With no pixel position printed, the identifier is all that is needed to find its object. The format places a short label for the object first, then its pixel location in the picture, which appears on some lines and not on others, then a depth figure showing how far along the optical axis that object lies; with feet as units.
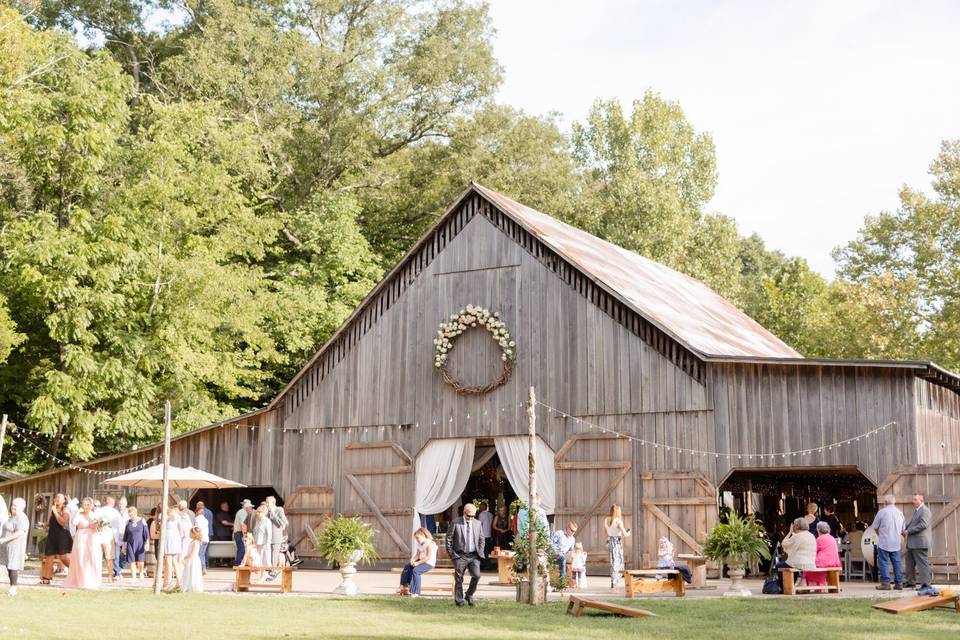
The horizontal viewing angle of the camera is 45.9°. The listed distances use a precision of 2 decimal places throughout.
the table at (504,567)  65.57
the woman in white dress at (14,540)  58.08
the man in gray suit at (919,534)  55.57
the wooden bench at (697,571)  63.20
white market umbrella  73.41
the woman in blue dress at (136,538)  71.31
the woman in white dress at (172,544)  62.13
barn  67.67
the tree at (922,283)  125.49
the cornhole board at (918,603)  45.70
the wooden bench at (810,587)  55.36
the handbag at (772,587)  56.95
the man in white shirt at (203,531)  67.13
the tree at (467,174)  138.10
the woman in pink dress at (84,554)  60.08
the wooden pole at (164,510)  57.26
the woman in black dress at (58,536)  66.28
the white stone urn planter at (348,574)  59.77
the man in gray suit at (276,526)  69.56
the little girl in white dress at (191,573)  59.57
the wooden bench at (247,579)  59.98
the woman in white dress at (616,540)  64.75
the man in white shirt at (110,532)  68.85
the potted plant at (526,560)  51.57
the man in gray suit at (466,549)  50.98
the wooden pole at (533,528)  50.80
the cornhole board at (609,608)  45.19
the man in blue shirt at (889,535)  57.88
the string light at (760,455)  66.39
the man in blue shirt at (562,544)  62.69
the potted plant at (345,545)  60.54
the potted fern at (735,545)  57.11
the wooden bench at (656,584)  55.36
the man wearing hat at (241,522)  73.01
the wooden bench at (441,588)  61.41
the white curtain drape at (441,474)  80.07
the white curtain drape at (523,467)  76.02
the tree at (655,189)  145.38
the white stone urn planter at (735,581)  56.80
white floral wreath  79.00
